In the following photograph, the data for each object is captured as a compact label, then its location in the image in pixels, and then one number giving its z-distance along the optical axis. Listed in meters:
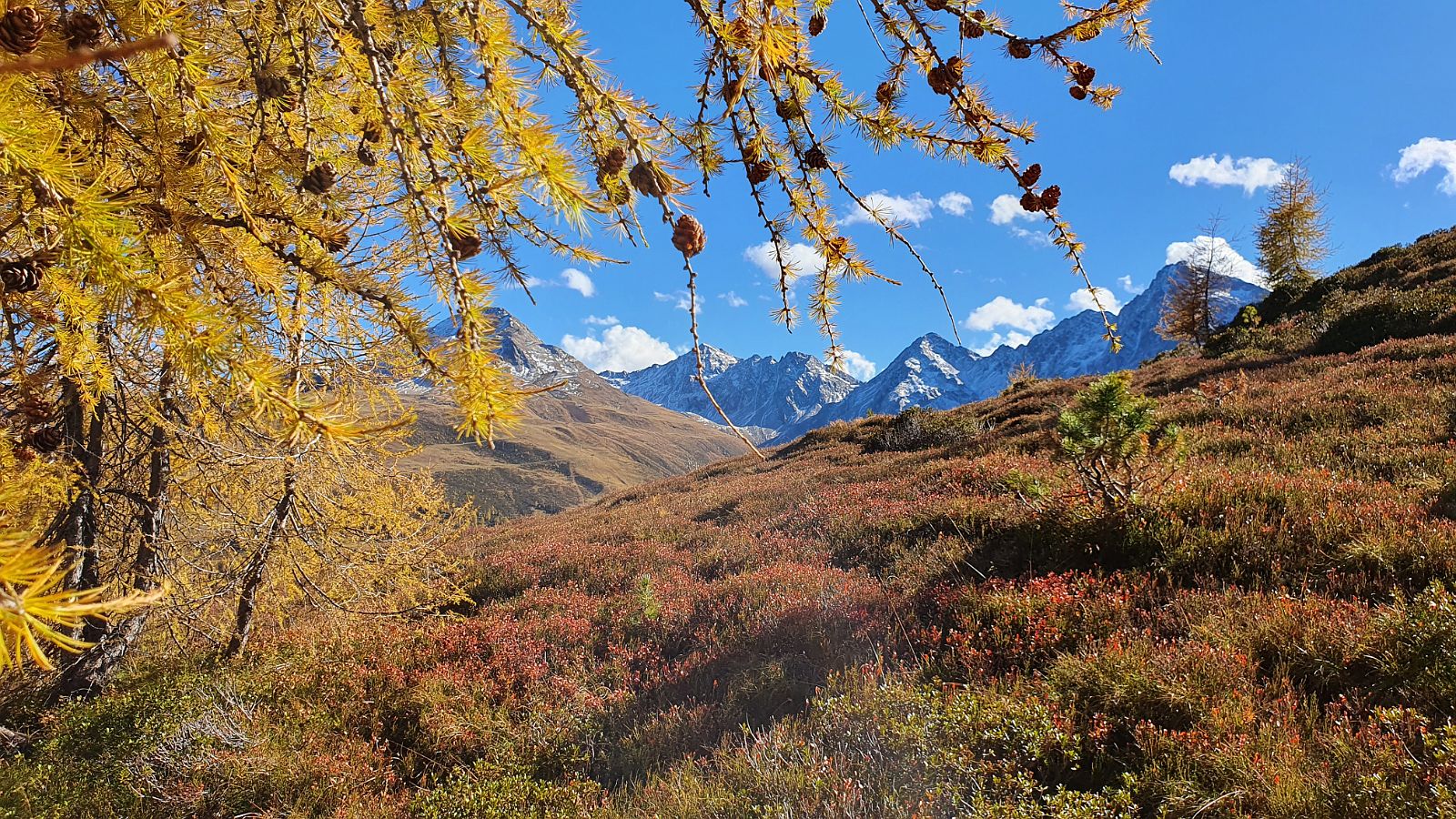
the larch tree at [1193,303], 33.59
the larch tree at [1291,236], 32.34
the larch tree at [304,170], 1.42
